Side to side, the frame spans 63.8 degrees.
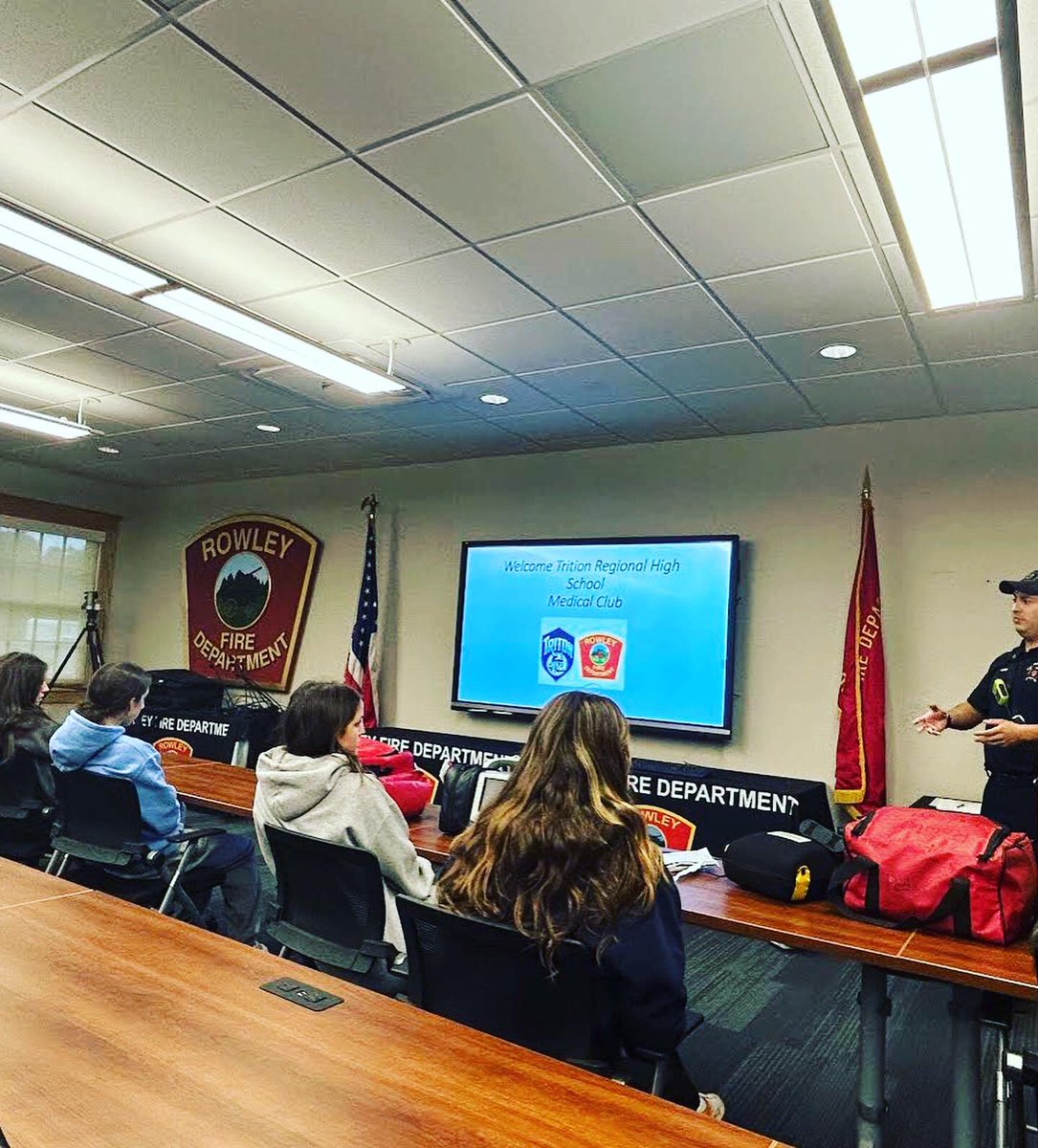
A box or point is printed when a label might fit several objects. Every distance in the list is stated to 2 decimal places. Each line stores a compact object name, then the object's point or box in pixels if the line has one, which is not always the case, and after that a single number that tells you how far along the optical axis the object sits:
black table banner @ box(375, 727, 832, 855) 4.22
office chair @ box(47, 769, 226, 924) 2.69
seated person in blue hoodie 2.77
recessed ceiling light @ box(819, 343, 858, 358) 3.56
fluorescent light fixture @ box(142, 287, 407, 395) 3.17
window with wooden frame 7.15
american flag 5.98
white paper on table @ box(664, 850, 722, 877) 2.38
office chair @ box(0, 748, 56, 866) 3.11
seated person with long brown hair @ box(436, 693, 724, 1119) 1.51
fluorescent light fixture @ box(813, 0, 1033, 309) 1.62
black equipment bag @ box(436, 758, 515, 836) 2.69
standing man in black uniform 3.04
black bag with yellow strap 2.12
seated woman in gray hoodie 2.07
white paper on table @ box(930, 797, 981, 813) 3.85
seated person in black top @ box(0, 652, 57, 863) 3.11
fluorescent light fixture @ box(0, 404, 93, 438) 5.02
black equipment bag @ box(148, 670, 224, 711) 6.62
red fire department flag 4.24
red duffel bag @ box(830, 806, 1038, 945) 1.89
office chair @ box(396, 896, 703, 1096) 1.47
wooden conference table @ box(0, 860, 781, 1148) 0.94
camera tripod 7.48
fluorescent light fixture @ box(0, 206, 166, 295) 2.63
